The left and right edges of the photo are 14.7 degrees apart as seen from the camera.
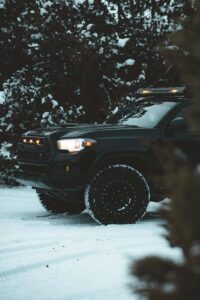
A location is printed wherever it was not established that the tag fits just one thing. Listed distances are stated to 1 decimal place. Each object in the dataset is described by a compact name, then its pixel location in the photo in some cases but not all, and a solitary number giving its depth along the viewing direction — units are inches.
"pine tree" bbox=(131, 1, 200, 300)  131.7
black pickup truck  406.7
